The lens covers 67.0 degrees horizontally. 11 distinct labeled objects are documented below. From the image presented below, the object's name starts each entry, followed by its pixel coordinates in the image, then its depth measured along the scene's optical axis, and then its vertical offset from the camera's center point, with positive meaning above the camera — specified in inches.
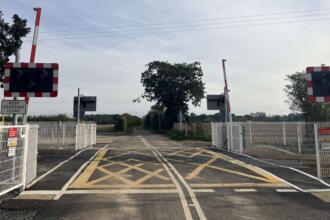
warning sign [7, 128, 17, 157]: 218.5 -13.9
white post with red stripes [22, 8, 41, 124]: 306.7 +112.0
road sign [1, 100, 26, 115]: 256.7 +19.3
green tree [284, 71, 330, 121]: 1001.5 +87.6
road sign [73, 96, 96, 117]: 948.0 +80.9
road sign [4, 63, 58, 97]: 278.2 +52.0
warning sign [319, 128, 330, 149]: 303.3 -16.5
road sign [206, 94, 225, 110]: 787.6 +71.4
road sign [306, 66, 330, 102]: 282.4 +46.1
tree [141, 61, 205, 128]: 1798.7 +270.6
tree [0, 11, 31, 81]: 435.5 +156.6
